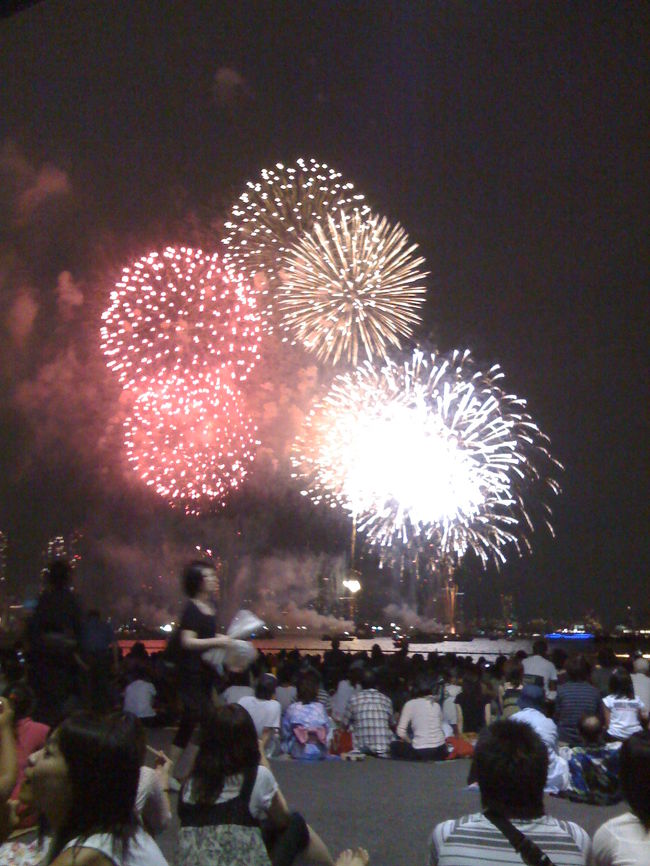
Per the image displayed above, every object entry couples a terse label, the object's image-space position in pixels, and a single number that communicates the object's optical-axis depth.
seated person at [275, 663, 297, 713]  12.36
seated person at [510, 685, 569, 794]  8.78
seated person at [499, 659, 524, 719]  10.70
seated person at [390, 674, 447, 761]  10.95
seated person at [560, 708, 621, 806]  8.66
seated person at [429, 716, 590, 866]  3.02
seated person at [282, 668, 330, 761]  11.09
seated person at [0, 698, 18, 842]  4.24
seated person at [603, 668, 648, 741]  9.89
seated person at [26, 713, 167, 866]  2.51
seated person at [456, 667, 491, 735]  12.31
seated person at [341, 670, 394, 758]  11.34
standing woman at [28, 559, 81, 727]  6.54
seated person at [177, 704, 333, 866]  3.73
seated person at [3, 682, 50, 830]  5.94
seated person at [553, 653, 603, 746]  10.06
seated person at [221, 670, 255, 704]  10.00
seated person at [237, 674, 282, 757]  9.61
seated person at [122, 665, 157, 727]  12.53
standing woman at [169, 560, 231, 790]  5.71
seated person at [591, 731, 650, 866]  3.20
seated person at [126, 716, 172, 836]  4.25
